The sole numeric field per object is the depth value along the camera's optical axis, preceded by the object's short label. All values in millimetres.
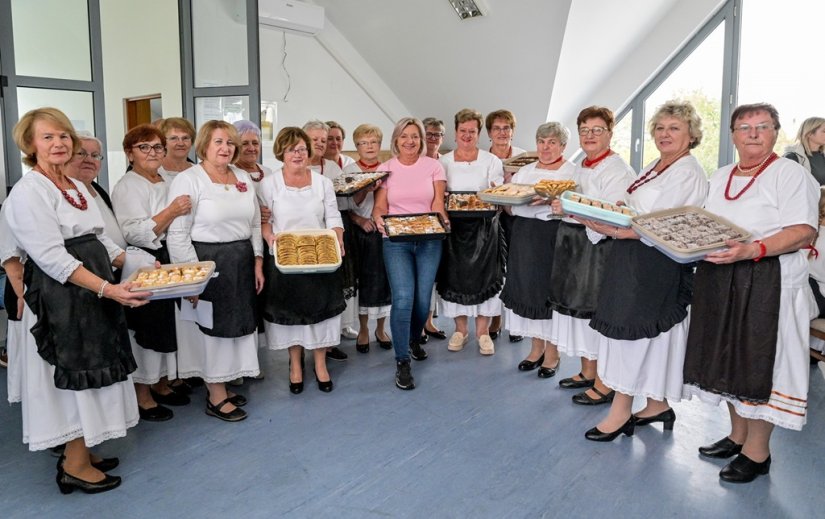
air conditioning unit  6336
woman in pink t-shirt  3416
